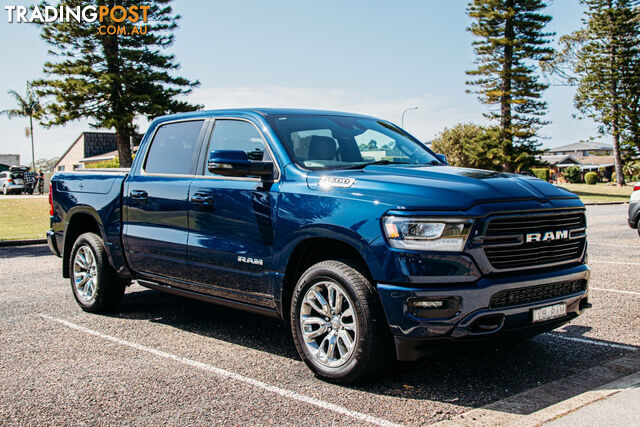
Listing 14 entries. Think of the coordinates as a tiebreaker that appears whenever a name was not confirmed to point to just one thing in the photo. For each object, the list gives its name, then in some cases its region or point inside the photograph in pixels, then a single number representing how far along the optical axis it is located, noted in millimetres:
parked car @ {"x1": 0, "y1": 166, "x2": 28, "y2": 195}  45188
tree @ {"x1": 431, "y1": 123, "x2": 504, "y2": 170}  46656
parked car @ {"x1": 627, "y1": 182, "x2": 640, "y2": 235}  13320
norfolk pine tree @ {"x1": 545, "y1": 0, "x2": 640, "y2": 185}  52844
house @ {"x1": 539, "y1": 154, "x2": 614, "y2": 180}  119438
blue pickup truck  3943
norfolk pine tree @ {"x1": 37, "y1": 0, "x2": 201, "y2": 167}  36531
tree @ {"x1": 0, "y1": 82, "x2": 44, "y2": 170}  80562
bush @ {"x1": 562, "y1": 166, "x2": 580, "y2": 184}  71869
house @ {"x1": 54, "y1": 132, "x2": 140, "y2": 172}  86500
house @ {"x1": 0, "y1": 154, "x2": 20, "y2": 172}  103312
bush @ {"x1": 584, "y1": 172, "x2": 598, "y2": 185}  68625
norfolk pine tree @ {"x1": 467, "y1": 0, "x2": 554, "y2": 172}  44500
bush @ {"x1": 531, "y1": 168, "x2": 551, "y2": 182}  61078
